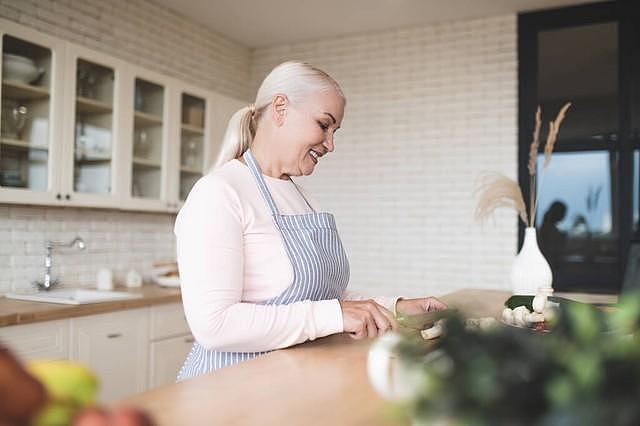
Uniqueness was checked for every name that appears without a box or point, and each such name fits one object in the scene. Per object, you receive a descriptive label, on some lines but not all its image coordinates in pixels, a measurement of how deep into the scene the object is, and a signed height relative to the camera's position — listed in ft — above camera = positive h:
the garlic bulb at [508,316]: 6.07 -0.90
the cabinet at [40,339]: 9.12 -1.84
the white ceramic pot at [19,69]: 10.19 +2.55
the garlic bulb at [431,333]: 5.17 -0.91
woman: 4.95 -0.19
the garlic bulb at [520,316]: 5.88 -0.87
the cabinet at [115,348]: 10.28 -2.24
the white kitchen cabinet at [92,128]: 11.23 +1.77
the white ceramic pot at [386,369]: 2.77 -0.65
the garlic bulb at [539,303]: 6.04 -0.75
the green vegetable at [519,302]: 6.37 -0.79
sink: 10.44 -1.41
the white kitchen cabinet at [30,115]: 10.21 +1.81
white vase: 8.70 -0.63
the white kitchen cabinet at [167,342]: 11.83 -2.42
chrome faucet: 11.85 -0.87
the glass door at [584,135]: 14.49 +2.24
